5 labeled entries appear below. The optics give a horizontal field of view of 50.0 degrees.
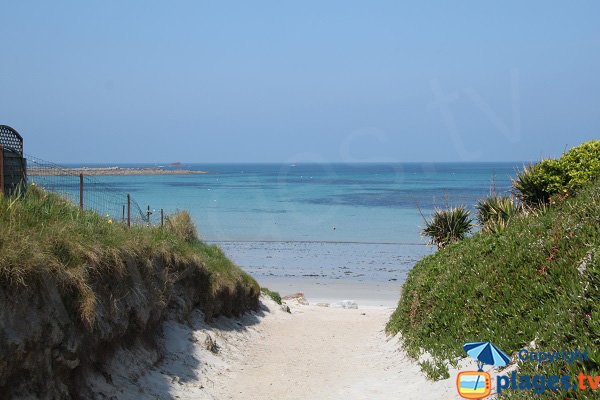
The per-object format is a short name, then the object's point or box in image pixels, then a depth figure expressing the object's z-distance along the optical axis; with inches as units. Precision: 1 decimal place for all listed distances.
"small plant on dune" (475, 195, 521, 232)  690.1
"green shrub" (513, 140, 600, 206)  641.0
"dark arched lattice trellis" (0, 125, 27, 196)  439.2
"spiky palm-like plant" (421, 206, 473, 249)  823.7
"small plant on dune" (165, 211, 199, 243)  716.6
